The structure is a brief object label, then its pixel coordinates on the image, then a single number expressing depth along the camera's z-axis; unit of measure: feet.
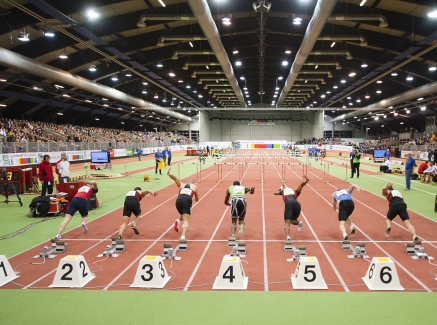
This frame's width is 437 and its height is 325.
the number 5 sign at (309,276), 19.92
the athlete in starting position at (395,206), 28.17
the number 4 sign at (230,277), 19.92
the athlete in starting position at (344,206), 28.58
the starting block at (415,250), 25.18
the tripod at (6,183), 48.88
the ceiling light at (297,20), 63.21
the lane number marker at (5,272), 21.06
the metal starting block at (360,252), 25.41
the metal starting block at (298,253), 24.29
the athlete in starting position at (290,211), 28.40
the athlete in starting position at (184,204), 29.45
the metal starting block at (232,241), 27.30
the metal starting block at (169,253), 25.30
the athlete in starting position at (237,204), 29.84
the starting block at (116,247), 26.77
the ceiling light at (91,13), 53.31
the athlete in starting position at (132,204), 29.53
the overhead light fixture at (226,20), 60.64
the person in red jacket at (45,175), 47.44
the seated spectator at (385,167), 92.59
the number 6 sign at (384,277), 19.60
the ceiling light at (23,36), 57.62
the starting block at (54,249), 26.25
